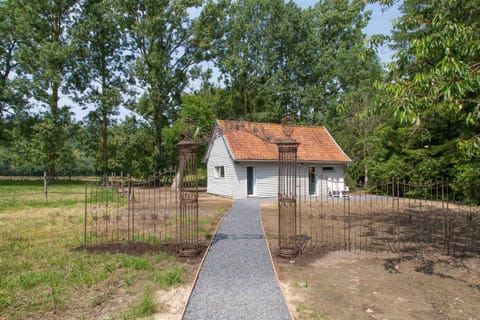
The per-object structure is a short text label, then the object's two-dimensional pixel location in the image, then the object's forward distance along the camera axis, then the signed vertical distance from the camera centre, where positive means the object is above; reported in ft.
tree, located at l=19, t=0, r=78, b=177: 83.61 +31.76
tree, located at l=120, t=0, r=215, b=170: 82.28 +36.34
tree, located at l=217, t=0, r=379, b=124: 97.60 +38.19
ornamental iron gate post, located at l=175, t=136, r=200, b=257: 21.90 -0.25
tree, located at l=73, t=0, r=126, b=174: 89.15 +35.48
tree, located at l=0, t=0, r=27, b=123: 84.69 +36.53
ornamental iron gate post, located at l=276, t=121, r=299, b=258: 21.40 -2.18
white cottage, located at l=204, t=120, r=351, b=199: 57.21 +1.59
